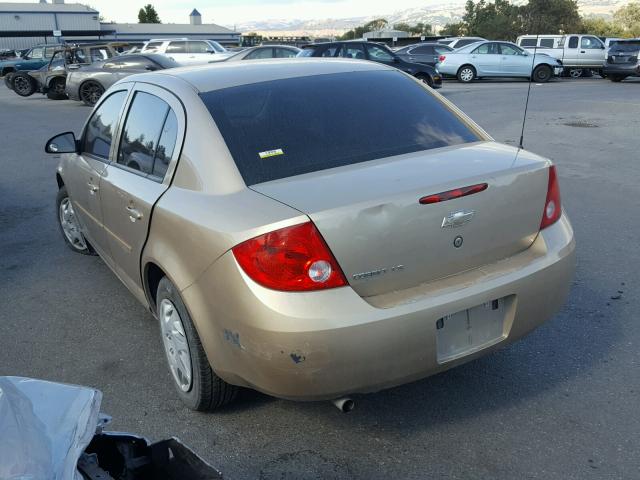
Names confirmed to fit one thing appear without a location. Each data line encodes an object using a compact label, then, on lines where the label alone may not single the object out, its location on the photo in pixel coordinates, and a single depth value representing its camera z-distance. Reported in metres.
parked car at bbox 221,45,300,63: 21.16
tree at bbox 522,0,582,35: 53.81
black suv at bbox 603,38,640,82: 23.61
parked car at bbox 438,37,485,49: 30.62
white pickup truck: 26.62
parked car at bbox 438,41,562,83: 24.83
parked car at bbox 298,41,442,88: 19.73
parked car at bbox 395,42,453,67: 26.89
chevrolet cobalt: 2.60
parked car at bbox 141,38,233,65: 24.66
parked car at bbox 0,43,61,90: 31.83
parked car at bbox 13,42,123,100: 20.97
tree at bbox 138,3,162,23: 92.88
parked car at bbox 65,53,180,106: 17.12
